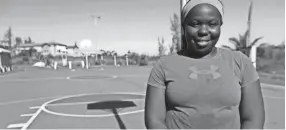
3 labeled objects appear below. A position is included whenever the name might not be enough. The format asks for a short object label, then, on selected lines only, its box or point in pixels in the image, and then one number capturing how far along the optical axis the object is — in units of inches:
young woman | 46.2
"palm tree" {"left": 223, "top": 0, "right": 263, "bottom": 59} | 596.9
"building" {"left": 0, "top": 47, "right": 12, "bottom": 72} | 861.3
